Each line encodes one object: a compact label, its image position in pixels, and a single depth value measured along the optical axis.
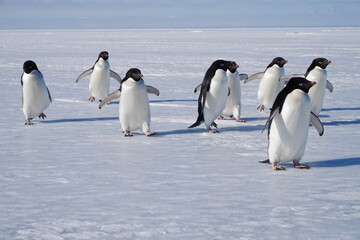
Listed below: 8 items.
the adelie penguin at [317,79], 13.77
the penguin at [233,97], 14.13
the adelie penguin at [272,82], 15.23
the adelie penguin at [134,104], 12.10
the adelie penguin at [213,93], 12.59
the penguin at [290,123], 9.01
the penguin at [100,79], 18.25
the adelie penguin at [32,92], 14.08
